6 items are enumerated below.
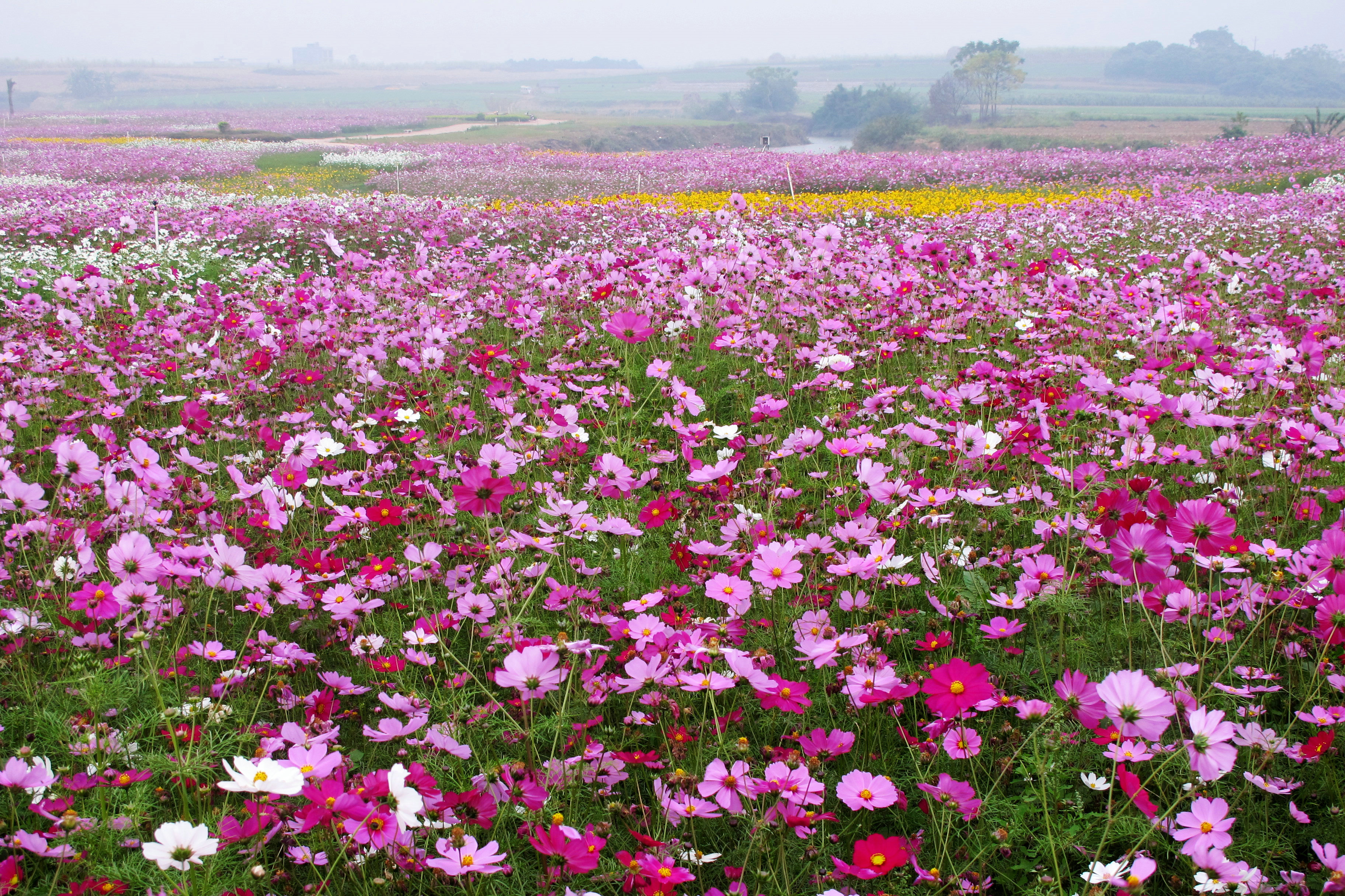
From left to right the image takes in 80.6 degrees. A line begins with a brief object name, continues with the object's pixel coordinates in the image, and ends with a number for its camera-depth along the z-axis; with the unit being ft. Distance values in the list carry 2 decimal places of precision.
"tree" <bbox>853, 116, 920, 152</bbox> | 123.44
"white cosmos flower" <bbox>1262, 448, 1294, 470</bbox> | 7.55
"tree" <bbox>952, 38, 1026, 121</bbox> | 207.21
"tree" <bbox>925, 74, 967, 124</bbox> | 203.72
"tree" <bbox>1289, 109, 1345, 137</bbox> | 74.28
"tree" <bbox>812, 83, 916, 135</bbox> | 191.52
